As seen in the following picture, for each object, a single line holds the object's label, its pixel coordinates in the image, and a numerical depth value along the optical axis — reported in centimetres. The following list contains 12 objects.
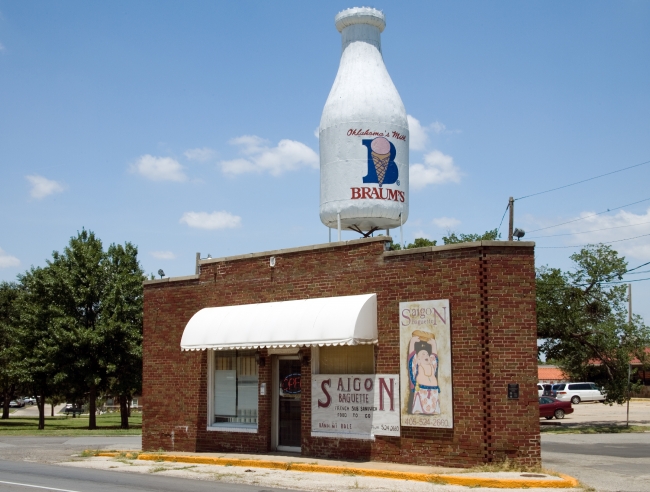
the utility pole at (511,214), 2893
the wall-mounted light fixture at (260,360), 1830
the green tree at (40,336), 3691
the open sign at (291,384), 1773
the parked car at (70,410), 8396
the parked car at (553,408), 4056
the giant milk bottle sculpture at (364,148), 1823
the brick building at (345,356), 1460
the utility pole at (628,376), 3149
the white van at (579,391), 5962
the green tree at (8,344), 3816
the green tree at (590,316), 3269
